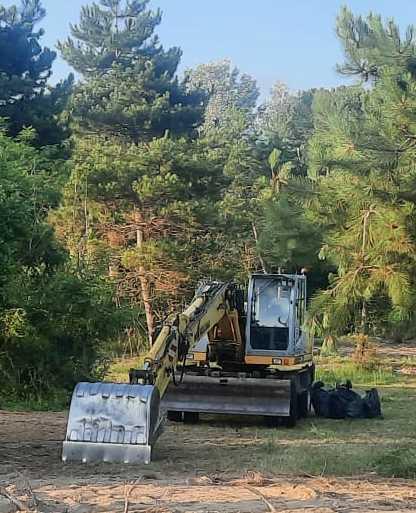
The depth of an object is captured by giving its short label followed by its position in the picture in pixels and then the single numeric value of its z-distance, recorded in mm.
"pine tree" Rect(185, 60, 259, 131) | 97938
